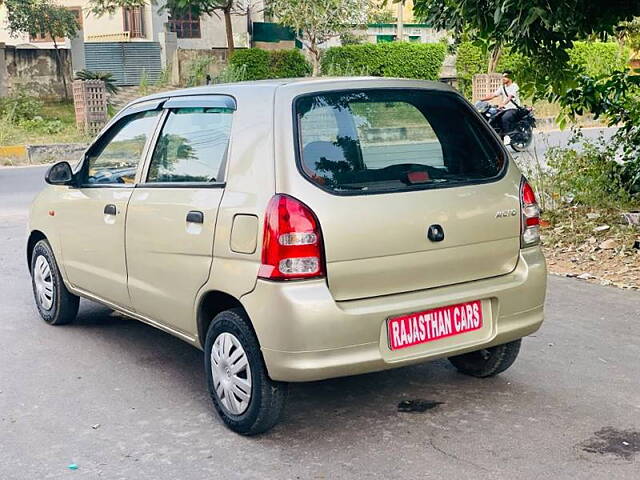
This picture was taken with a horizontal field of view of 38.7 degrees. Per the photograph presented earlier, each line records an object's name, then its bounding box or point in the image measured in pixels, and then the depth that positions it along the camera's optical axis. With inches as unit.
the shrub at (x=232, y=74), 1042.7
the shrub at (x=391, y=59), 1242.0
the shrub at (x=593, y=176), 358.3
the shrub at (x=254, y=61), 1136.2
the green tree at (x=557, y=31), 244.4
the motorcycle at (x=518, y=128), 713.6
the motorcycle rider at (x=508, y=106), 714.2
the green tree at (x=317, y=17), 1153.4
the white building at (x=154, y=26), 1366.9
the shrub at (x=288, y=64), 1178.6
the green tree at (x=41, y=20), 1168.8
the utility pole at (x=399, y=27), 1533.0
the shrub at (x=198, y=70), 1100.5
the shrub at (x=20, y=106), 953.5
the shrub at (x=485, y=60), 1259.2
